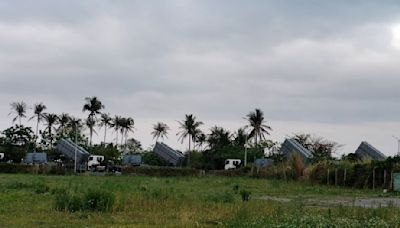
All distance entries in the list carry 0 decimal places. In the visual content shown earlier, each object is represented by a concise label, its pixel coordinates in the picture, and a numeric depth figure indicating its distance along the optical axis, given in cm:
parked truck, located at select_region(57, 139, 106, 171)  8625
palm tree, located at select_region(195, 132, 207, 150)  11225
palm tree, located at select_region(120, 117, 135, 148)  11944
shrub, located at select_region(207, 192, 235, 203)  2198
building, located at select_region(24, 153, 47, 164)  8631
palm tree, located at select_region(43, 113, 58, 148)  11356
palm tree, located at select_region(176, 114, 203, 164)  10875
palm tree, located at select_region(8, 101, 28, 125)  11139
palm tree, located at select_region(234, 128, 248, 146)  10600
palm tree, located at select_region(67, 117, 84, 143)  11475
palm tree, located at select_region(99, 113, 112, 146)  11779
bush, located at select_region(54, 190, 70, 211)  1776
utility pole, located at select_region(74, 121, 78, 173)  10543
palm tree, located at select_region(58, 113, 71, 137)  11550
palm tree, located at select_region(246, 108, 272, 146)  10462
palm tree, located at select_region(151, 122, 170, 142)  12275
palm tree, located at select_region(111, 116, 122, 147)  11938
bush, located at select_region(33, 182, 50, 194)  2753
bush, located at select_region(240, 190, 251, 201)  2375
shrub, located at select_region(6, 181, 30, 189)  3152
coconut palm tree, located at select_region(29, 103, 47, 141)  11206
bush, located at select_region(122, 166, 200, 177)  7219
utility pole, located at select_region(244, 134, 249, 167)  8969
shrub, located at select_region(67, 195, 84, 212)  1748
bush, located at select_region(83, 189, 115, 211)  1759
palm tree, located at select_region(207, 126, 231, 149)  10638
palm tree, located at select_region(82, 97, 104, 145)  11000
